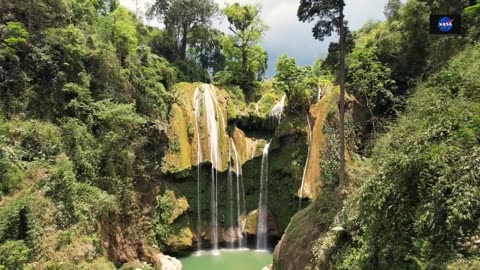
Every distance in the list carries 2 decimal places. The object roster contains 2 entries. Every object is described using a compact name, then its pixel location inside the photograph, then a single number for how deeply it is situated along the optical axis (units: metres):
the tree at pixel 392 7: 26.42
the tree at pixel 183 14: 28.06
